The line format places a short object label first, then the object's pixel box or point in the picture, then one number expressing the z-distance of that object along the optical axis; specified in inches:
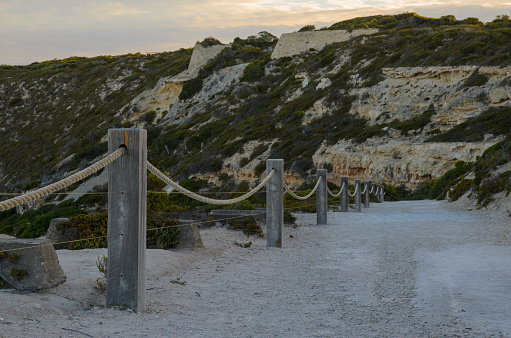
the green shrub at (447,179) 1076.6
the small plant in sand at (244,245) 348.8
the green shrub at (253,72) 2370.9
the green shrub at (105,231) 306.3
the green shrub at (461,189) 784.3
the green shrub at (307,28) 3099.7
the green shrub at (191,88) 2496.3
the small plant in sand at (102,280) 196.7
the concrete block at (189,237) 309.3
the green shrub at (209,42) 2860.5
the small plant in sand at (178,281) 223.4
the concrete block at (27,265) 179.2
